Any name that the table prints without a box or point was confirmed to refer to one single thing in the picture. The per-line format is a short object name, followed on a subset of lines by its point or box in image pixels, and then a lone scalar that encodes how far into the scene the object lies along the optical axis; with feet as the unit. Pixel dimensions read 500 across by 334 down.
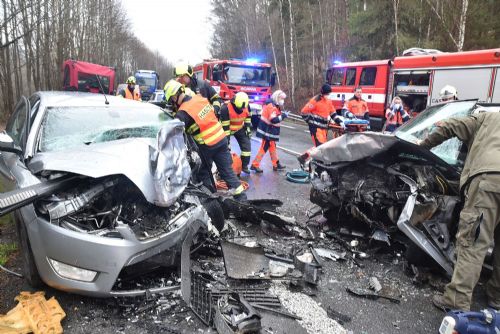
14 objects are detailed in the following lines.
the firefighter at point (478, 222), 9.13
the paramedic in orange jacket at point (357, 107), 30.42
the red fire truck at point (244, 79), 47.21
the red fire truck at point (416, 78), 32.48
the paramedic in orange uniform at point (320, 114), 25.61
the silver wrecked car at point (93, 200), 8.38
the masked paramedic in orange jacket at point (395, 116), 29.44
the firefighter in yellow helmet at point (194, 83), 17.02
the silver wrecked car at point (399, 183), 10.94
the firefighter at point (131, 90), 37.42
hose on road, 22.71
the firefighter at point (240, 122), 21.59
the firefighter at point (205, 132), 14.78
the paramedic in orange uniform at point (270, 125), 24.27
